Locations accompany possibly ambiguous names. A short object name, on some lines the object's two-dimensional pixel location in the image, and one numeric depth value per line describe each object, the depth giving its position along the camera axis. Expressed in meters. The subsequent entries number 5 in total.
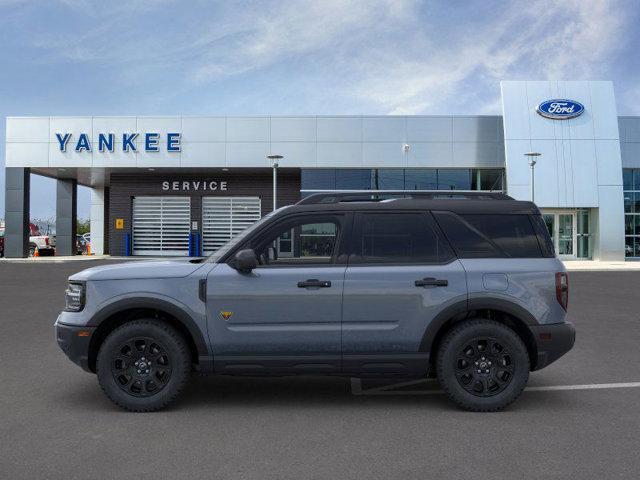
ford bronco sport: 4.90
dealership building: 30.09
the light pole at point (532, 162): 28.39
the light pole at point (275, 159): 27.78
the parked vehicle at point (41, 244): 36.03
